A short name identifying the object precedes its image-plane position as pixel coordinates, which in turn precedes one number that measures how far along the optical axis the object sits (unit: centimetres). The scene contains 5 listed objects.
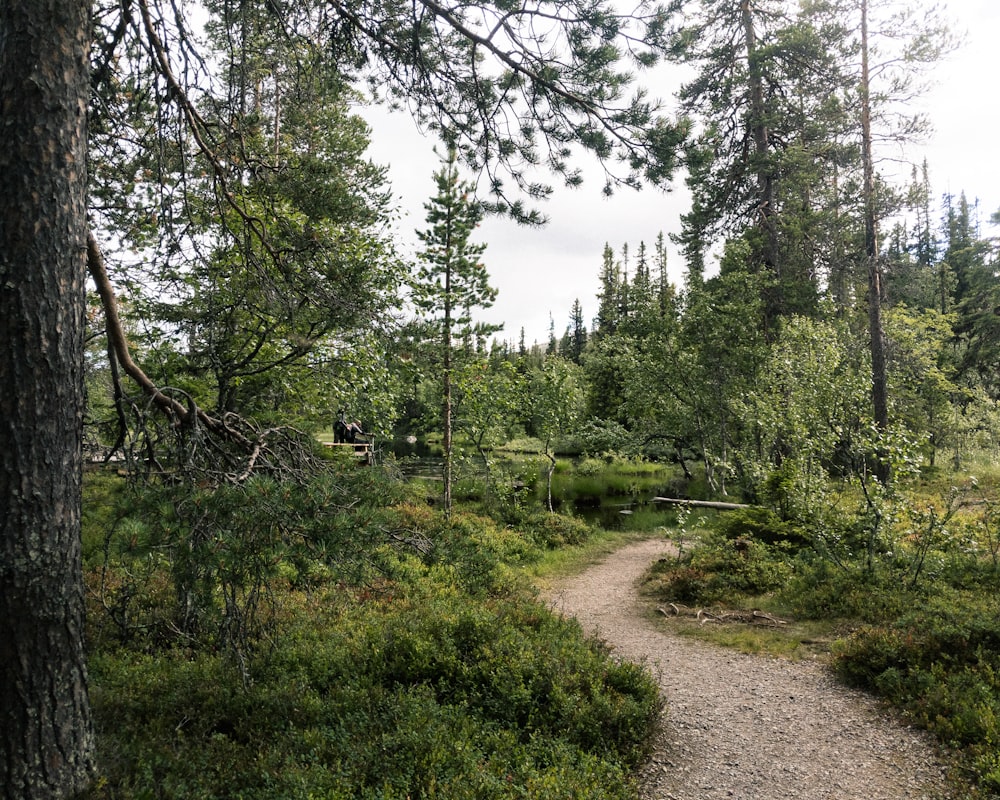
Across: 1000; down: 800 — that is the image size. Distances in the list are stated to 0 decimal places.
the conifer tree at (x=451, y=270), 1370
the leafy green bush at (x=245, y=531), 288
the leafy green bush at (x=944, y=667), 441
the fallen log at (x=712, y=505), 1550
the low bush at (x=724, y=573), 875
